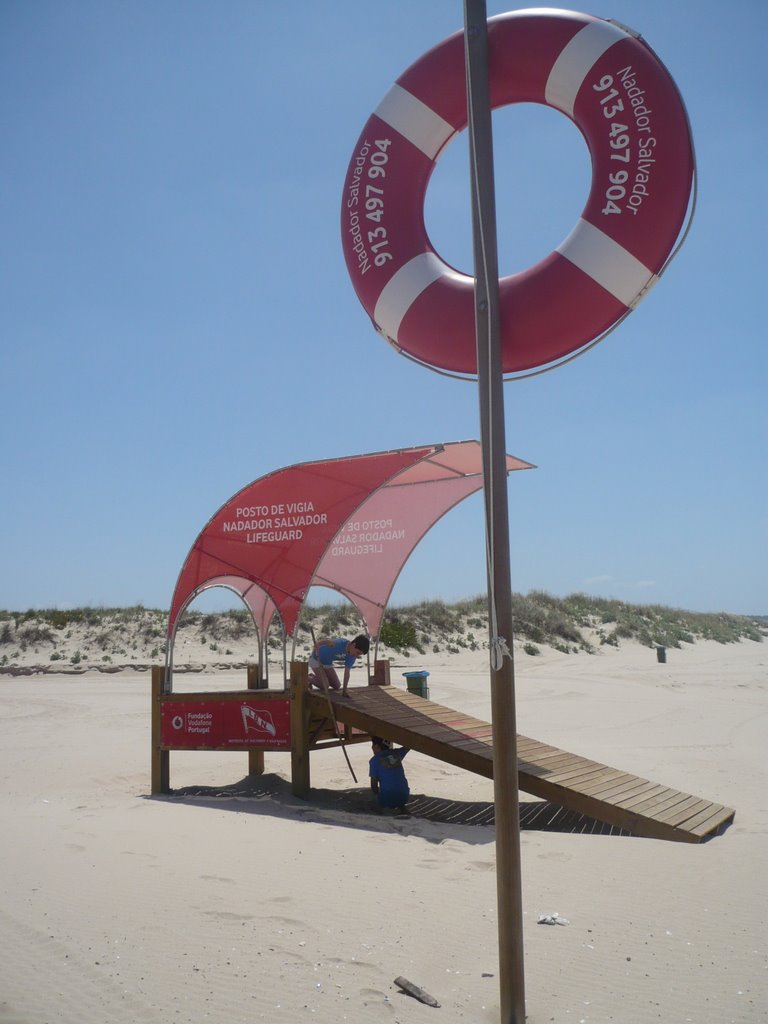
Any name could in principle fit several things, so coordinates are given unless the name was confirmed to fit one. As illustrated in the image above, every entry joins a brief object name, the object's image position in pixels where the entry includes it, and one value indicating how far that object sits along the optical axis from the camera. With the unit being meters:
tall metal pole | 3.58
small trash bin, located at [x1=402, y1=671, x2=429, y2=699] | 12.46
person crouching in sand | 8.55
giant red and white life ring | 4.05
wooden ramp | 6.92
